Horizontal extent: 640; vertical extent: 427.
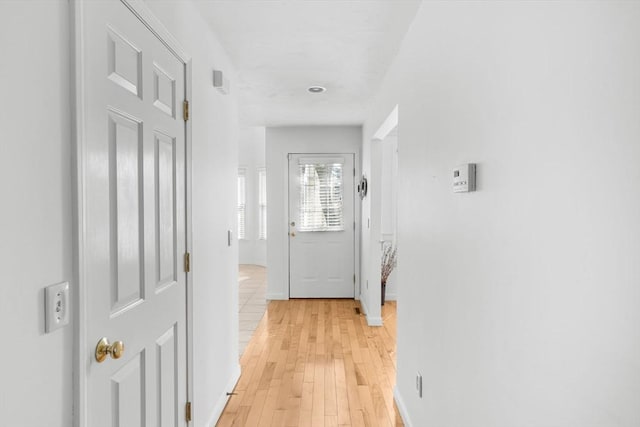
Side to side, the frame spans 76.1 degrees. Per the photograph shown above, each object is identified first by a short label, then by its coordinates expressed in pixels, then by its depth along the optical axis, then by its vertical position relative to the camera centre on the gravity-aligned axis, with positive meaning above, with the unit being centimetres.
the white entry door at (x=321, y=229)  590 -29
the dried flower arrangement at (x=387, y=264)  575 -78
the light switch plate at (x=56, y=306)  99 -24
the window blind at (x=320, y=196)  589 +18
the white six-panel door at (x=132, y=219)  119 -3
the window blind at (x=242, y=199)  961 +24
